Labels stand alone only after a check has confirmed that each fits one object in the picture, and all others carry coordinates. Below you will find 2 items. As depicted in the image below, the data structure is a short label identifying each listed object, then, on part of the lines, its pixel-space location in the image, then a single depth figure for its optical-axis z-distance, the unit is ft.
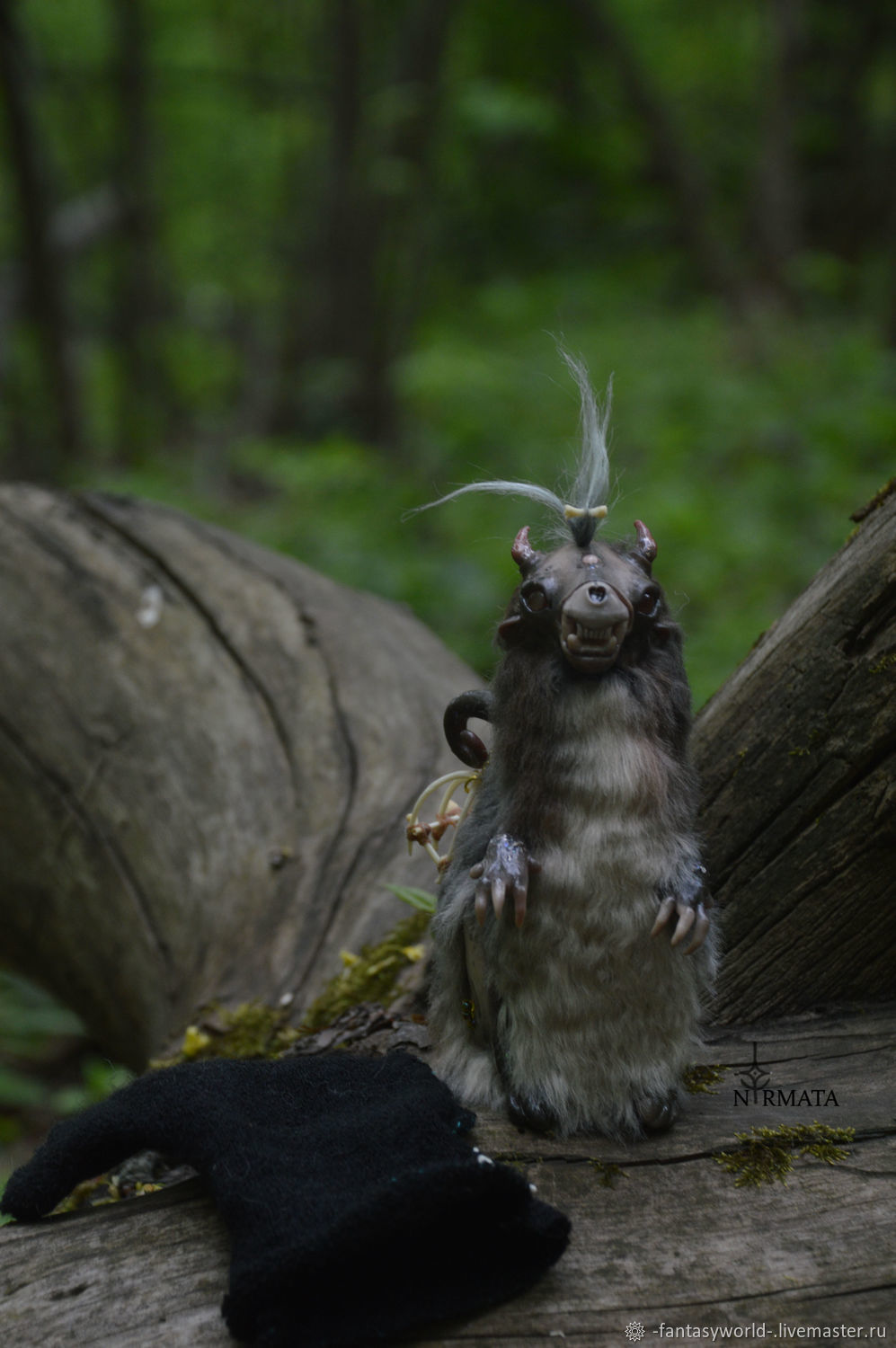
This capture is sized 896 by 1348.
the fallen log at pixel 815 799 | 7.15
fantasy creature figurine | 5.81
